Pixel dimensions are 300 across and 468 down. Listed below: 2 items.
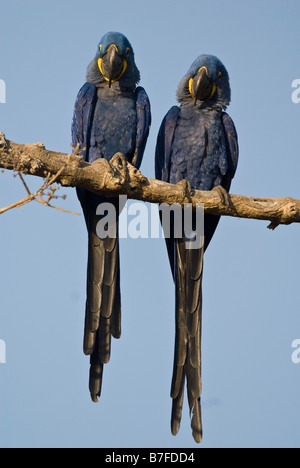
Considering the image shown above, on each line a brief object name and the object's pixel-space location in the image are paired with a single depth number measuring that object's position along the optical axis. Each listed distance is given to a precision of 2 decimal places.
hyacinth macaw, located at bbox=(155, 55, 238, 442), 10.10
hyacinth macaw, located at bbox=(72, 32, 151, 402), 9.97
